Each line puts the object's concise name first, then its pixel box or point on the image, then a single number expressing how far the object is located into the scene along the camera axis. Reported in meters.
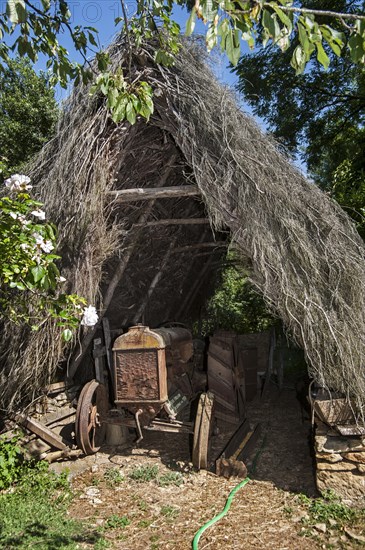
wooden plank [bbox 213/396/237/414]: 7.23
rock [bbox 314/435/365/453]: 4.63
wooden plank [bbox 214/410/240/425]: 7.25
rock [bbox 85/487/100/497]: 5.20
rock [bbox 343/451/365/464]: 4.58
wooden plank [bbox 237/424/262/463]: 6.07
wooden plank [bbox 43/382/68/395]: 5.85
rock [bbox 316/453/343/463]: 4.66
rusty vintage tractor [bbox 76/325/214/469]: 5.57
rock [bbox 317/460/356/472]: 4.63
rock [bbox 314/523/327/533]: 4.14
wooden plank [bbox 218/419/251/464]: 5.95
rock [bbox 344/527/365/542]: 3.95
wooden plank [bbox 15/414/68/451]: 5.71
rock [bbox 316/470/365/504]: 4.57
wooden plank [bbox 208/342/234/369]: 7.23
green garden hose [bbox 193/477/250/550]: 4.08
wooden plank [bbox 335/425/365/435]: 4.57
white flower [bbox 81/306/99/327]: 3.61
